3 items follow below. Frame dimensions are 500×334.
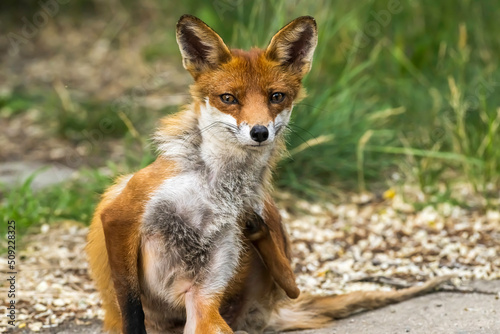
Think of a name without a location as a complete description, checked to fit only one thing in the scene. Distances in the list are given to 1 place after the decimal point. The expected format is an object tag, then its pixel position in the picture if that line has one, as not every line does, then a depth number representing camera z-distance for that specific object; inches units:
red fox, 276.2
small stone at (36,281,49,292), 378.0
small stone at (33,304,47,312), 356.8
